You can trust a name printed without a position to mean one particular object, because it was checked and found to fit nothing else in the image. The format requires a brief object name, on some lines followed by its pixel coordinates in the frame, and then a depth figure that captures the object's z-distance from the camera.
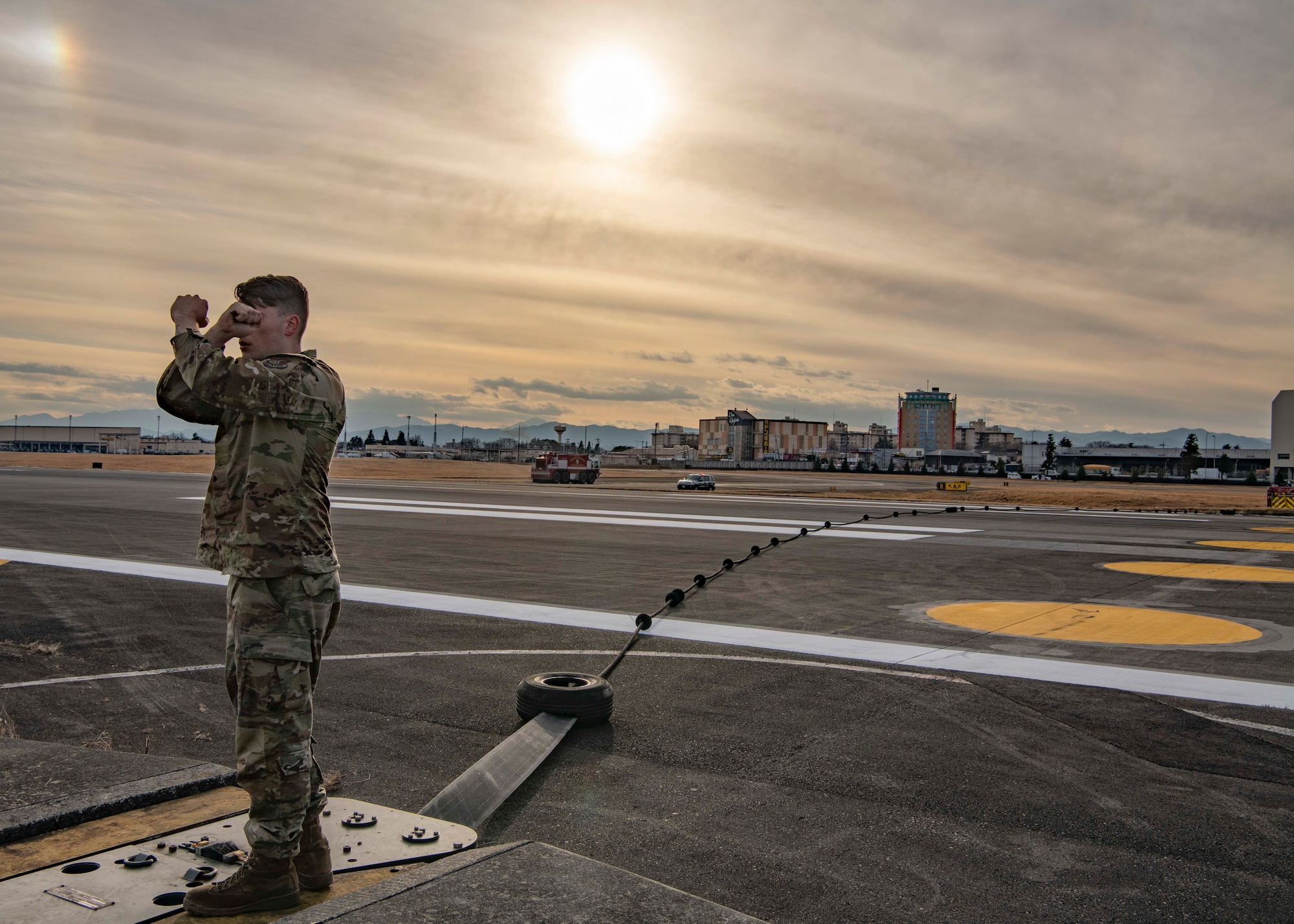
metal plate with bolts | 3.01
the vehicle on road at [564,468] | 55.69
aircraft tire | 5.63
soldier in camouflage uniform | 3.14
